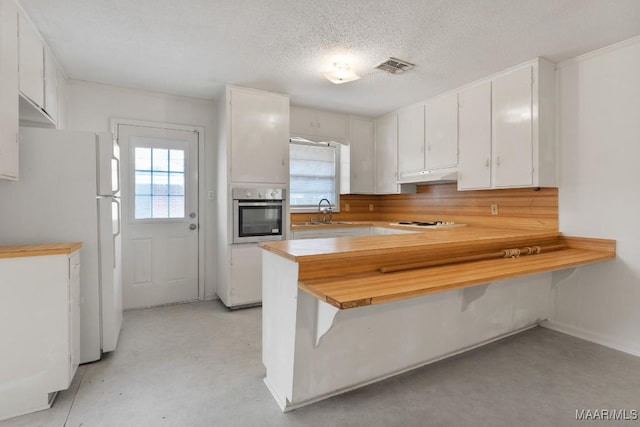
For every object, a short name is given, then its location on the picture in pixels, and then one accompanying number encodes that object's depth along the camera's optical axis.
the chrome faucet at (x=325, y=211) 4.71
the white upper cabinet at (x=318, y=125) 4.34
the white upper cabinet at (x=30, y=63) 2.12
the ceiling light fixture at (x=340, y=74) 2.92
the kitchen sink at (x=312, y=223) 4.51
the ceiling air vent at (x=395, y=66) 2.91
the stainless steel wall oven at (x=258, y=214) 3.65
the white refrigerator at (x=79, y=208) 2.18
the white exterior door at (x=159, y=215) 3.66
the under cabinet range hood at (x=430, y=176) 3.69
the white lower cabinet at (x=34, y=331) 1.79
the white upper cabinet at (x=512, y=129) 2.89
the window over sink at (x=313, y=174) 4.52
